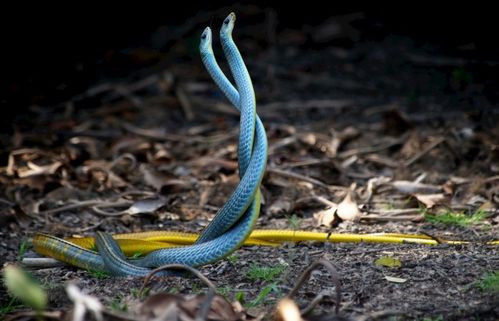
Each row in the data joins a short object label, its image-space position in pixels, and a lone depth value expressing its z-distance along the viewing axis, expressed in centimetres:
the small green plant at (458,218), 955
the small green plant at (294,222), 985
